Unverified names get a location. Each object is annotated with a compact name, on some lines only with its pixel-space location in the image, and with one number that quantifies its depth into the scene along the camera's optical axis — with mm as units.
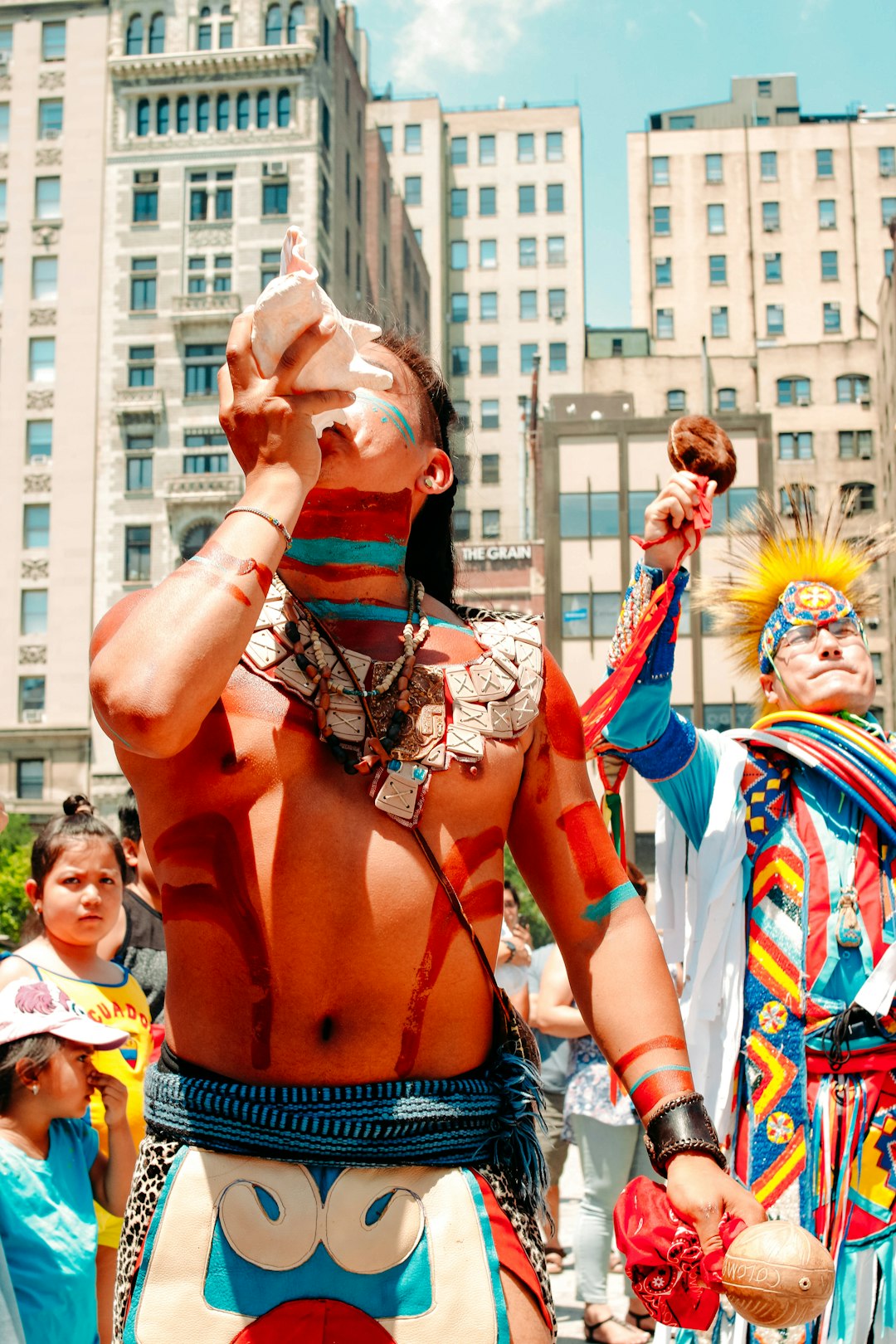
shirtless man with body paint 1900
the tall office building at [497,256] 69688
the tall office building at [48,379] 44562
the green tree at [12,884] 36875
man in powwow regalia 3541
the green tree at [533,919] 38788
